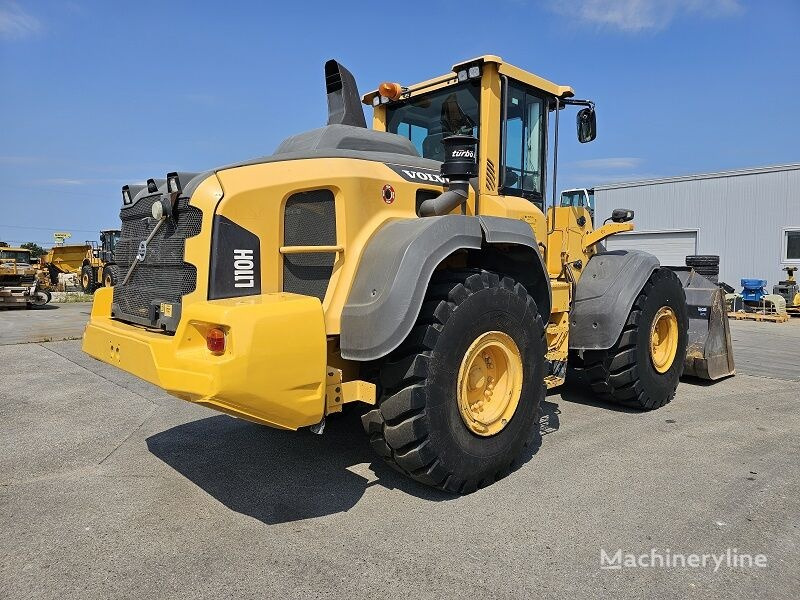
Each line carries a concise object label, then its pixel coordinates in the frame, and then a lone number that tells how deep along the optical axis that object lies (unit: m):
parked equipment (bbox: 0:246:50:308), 19.52
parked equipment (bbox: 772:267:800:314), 16.67
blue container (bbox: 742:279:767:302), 16.89
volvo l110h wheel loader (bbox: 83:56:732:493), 2.94
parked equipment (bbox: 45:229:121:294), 25.14
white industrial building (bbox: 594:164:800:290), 19.03
